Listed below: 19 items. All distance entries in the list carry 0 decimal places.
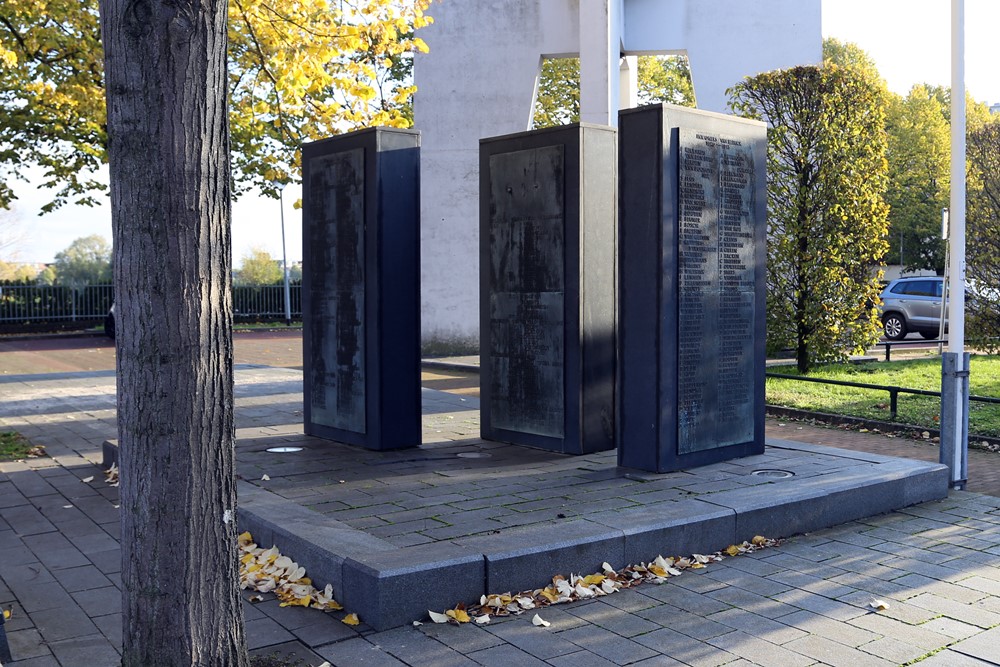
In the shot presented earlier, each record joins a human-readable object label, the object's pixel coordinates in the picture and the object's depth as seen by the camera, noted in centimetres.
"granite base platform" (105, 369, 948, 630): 496
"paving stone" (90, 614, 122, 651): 451
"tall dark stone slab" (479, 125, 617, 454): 830
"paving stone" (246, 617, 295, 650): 446
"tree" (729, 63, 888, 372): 1516
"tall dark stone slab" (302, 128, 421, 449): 845
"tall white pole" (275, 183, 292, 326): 4139
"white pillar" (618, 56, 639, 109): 2441
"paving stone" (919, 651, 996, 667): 424
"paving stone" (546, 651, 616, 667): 420
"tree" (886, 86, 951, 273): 4497
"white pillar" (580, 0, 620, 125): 1856
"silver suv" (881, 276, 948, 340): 2523
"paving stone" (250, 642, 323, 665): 427
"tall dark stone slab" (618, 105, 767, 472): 730
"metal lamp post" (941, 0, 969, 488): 766
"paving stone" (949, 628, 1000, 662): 436
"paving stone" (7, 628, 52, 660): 436
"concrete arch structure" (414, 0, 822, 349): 2147
